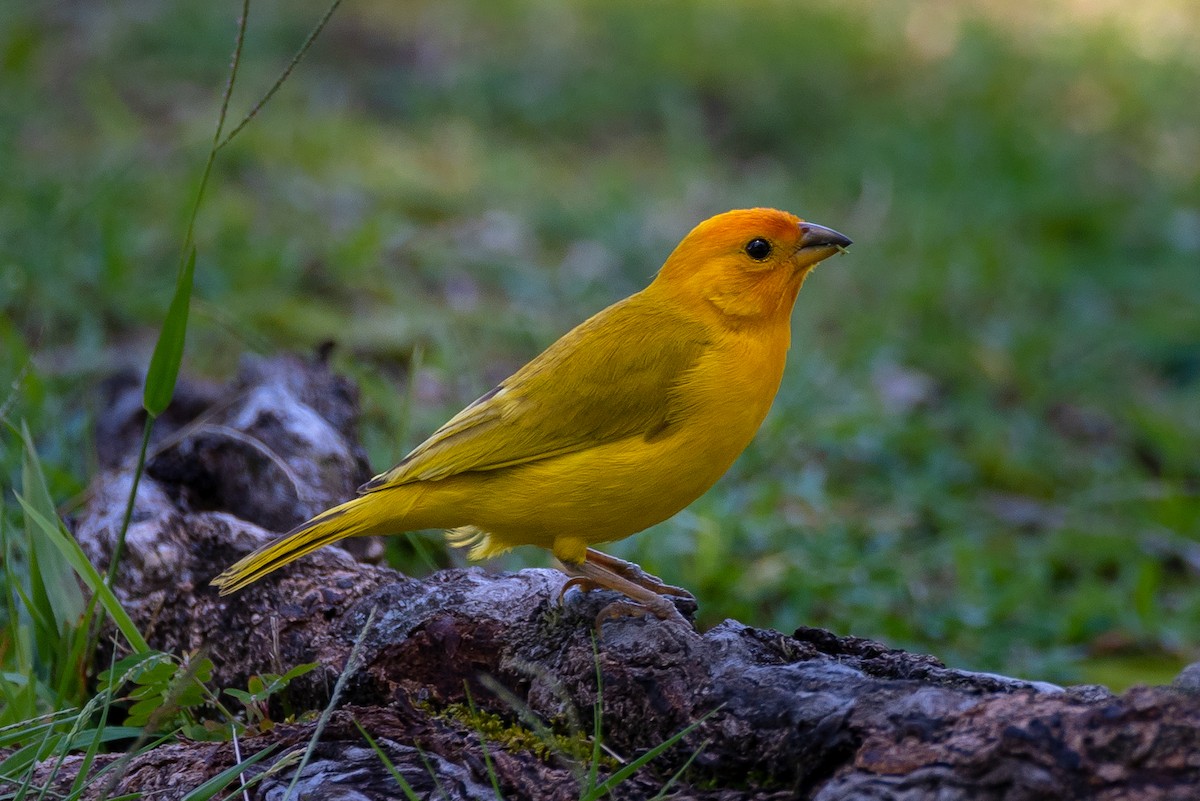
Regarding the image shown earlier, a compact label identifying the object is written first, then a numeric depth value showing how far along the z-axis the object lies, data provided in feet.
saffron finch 18.17
